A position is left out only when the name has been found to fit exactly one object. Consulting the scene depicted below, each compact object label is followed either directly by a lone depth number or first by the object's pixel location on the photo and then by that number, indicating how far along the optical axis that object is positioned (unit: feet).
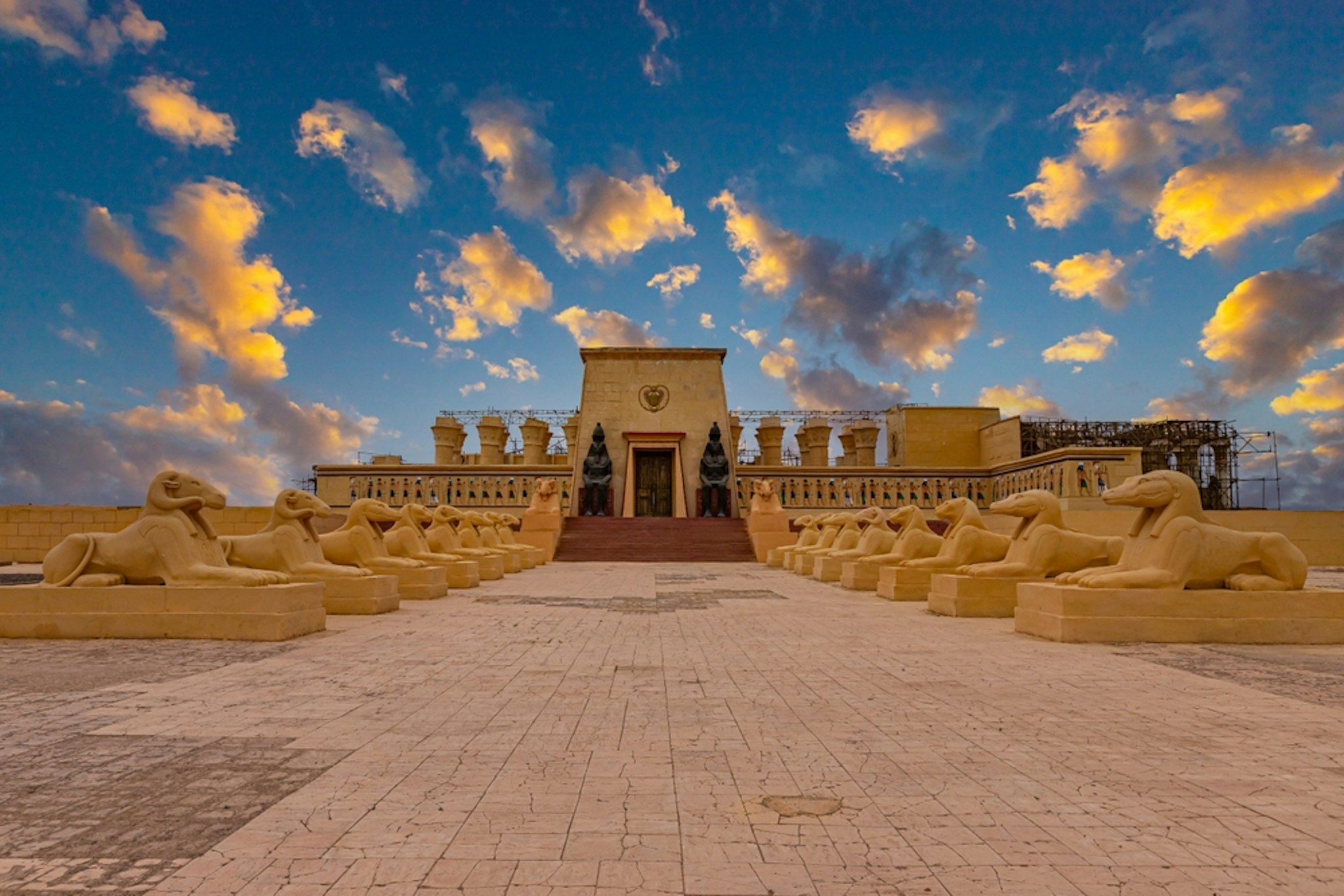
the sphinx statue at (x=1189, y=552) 25.36
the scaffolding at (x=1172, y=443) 103.81
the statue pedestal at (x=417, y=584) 39.19
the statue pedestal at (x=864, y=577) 44.68
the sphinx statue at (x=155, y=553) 25.98
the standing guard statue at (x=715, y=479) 94.48
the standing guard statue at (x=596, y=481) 94.38
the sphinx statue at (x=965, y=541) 35.52
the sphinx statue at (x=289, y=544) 29.99
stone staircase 76.23
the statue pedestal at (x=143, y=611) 25.39
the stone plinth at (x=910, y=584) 38.73
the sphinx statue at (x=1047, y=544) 30.50
